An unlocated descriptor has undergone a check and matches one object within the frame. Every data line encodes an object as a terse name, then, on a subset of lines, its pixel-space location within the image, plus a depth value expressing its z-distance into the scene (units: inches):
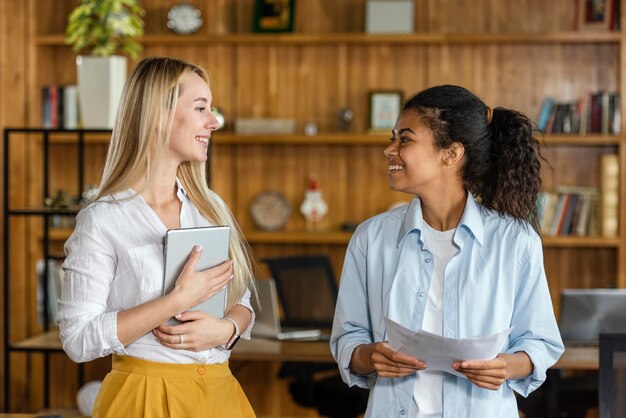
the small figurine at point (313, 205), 197.8
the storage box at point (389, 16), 190.5
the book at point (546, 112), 190.2
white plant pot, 149.2
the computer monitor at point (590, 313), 138.9
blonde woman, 71.2
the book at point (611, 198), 188.4
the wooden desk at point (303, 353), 136.6
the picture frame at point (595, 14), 188.5
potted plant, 149.3
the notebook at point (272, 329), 152.6
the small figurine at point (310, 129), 194.5
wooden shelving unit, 193.8
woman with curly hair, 72.8
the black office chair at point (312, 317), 157.5
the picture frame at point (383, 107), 194.5
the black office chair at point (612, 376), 76.2
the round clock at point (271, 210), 199.6
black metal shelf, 148.1
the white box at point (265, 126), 195.6
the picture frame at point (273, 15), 195.5
